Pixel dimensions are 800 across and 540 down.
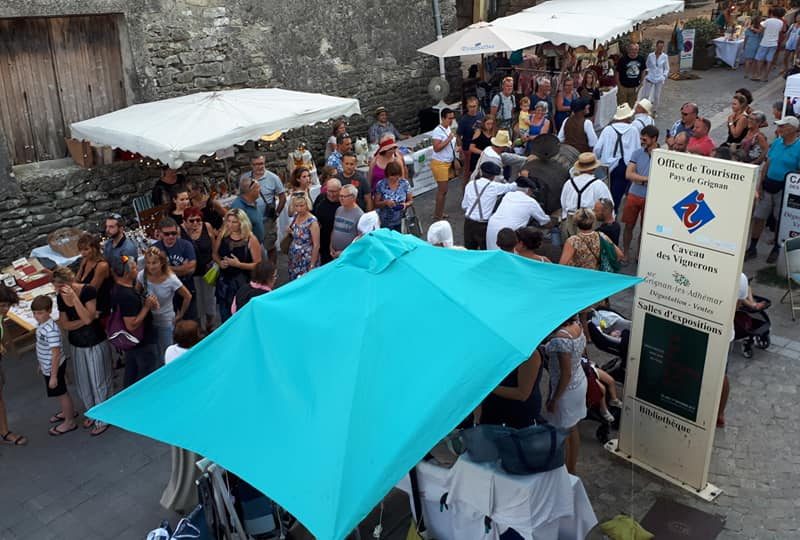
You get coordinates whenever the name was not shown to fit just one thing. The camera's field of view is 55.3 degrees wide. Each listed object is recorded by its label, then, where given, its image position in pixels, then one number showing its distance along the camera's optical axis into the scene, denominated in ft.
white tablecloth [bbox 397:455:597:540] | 14.53
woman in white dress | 17.24
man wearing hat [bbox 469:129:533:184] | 29.91
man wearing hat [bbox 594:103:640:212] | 30.40
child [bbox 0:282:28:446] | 21.12
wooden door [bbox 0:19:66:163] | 29.19
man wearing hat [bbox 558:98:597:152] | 34.06
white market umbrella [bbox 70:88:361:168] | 25.14
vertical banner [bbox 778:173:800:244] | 28.40
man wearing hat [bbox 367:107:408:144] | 38.68
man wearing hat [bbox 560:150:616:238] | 25.49
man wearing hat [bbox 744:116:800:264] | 28.40
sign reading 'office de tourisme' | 16.14
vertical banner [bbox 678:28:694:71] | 59.16
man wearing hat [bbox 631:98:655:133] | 31.08
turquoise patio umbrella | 11.55
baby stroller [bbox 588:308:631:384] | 21.96
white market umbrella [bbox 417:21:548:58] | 40.01
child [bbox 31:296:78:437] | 20.67
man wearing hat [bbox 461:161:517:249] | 26.32
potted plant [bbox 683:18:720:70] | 60.85
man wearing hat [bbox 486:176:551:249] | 24.77
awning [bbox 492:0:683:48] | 41.60
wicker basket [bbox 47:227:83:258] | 28.07
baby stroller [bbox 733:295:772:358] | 23.25
